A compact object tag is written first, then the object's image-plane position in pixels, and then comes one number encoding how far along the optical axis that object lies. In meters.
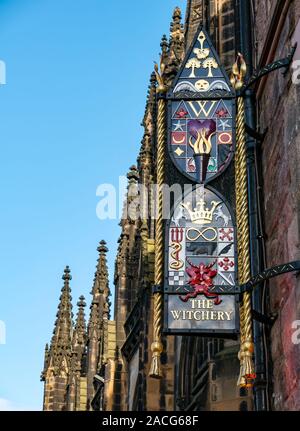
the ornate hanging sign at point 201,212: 9.13
